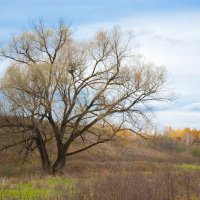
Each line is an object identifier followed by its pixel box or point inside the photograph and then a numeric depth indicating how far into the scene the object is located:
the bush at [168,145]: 60.88
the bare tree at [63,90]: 30.42
